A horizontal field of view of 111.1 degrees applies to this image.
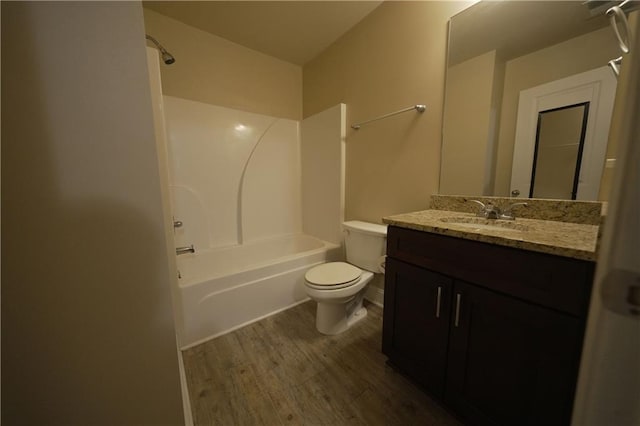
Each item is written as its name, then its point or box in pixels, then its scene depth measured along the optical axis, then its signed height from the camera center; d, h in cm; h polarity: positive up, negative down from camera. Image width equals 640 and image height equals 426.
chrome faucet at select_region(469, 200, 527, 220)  114 -12
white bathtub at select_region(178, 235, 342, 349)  146 -73
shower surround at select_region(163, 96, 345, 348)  159 -17
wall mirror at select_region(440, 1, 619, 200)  97 +58
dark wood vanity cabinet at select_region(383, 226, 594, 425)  65 -50
